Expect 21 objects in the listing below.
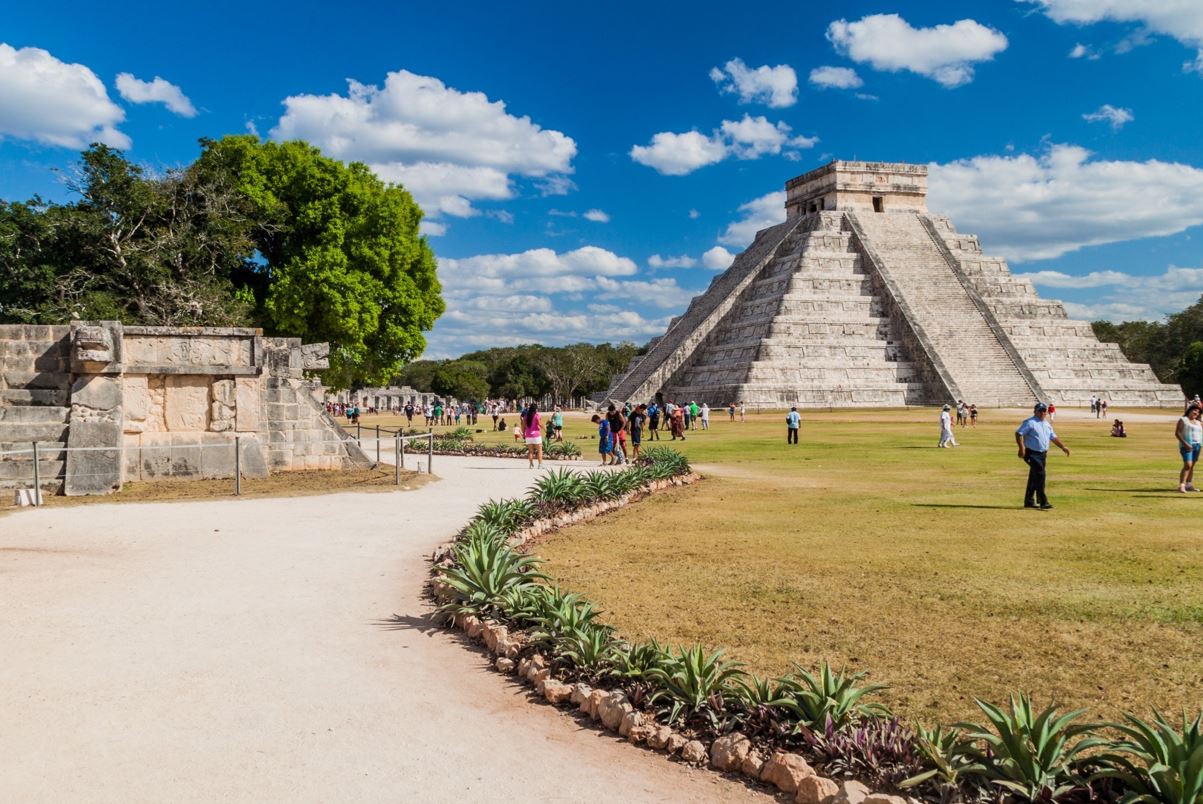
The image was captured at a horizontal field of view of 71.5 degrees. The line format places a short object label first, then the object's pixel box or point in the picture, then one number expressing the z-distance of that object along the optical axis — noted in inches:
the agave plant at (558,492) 439.2
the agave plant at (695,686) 166.9
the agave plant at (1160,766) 120.2
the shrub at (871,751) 140.1
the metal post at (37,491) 455.5
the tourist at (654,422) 1106.0
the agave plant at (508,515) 367.6
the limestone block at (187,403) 556.4
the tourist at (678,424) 1077.2
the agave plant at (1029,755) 130.1
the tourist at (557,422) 996.6
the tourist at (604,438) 755.4
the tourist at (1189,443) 509.4
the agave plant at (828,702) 154.8
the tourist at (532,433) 745.6
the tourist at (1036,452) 446.0
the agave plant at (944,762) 133.5
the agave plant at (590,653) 190.2
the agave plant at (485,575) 243.4
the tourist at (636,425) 789.9
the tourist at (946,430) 868.6
